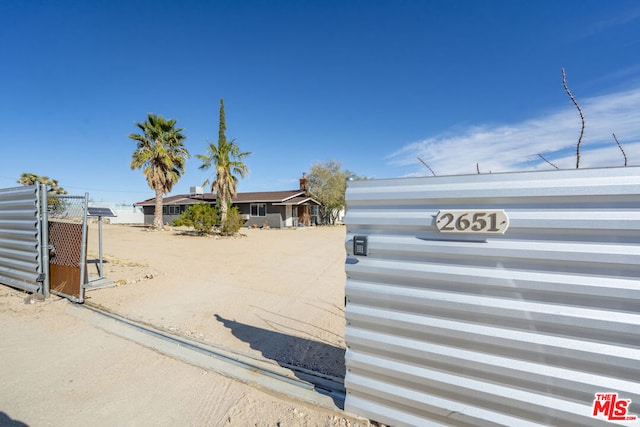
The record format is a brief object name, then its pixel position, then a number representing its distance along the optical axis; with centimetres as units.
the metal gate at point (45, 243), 482
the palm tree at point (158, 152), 1986
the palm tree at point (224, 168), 1945
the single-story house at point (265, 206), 2664
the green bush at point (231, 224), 1739
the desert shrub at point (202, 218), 1783
